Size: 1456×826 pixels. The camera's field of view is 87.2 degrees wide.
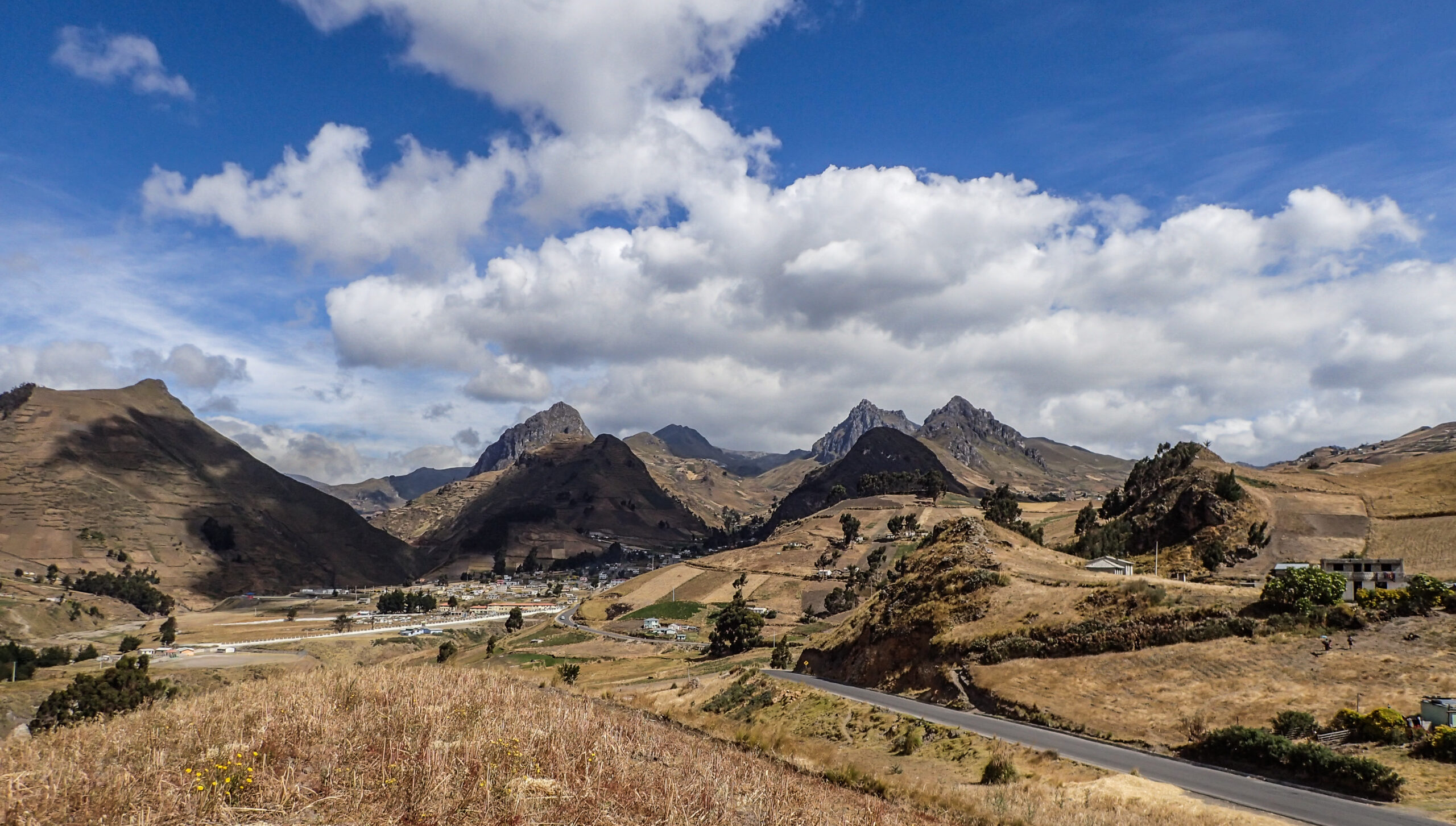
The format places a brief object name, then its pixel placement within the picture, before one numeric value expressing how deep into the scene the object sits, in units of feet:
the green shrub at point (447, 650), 305.75
